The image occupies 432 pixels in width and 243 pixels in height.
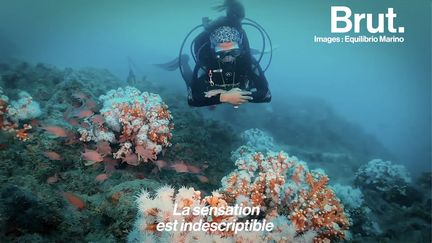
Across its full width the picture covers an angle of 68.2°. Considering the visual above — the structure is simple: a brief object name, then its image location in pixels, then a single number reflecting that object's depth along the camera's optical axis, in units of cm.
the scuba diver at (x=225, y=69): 473
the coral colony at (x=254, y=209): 281
